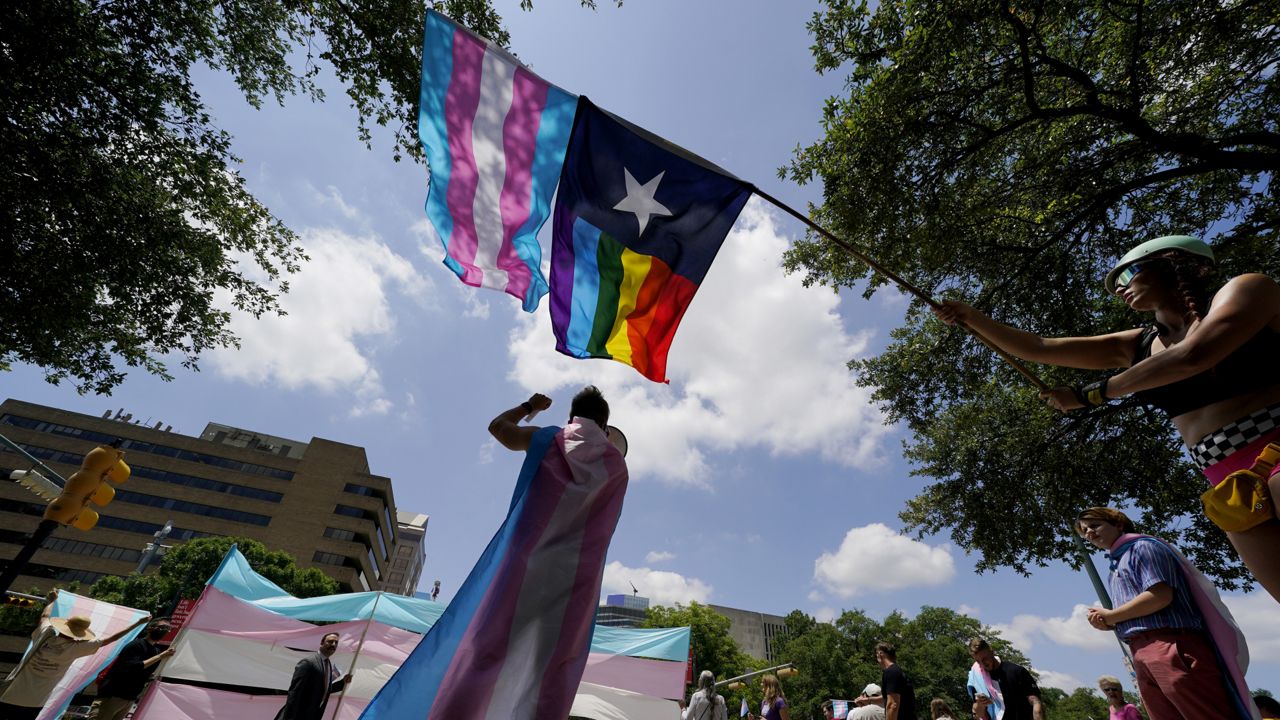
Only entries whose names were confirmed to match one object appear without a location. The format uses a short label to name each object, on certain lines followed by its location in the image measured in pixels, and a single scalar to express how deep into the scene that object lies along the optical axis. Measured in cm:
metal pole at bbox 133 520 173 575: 2231
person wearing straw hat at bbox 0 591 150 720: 642
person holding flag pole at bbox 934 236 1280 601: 182
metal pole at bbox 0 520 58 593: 609
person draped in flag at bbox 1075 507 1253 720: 235
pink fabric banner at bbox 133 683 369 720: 766
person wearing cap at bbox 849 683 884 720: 812
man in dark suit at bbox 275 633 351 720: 647
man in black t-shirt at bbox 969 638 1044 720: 627
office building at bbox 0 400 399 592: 5019
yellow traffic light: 623
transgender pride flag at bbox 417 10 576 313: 419
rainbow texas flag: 398
